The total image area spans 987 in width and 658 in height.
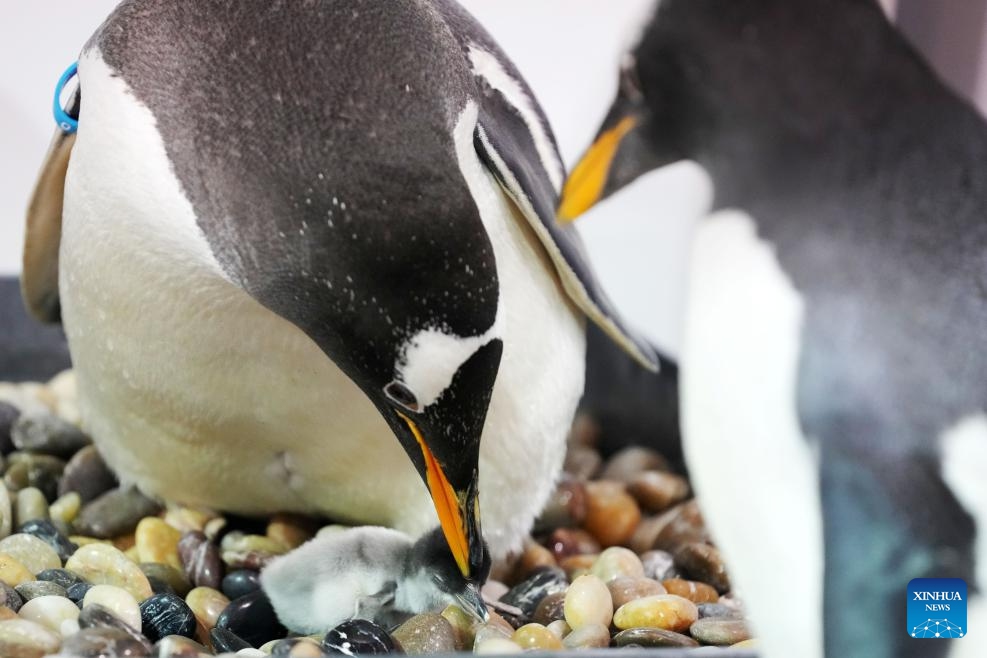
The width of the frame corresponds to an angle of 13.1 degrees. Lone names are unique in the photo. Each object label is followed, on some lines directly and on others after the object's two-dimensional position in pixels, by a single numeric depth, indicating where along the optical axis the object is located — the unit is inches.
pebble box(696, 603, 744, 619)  67.7
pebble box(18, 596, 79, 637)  67.2
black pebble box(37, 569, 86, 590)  69.9
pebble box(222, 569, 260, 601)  71.1
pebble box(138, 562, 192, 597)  71.2
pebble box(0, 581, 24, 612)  68.0
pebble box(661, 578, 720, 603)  69.5
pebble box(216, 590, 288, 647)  69.2
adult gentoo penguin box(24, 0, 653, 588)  65.4
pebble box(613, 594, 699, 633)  67.6
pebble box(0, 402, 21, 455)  77.4
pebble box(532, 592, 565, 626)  69.4
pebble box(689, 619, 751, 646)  66.7
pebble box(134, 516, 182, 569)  72.2
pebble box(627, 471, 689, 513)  75.0
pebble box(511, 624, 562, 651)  66.8
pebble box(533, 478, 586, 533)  75.3
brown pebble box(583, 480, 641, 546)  74.6
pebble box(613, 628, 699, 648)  66.6
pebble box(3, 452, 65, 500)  75.5
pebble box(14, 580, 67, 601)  68.7
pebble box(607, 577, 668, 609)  69.1
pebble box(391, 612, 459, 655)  67.5
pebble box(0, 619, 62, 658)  65.6
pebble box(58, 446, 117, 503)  75.1
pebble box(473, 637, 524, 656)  65.6
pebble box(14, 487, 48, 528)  73.4
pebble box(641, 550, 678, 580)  71.3
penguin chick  69.3
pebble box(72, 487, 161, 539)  73.4
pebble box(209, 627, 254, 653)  67.8
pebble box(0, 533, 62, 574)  70.9
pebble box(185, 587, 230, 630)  69.8
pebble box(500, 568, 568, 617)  70.7
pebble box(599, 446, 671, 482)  76.7
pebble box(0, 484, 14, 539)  72.4
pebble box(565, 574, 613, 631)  68.1
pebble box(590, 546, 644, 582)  71.0
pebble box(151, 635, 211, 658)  65.4
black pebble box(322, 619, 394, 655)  66.8
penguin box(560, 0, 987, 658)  60.6
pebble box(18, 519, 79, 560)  71.8
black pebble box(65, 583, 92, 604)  68.6
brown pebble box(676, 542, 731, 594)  70.4
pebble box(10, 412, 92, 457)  76.8
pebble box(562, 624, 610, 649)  67.0
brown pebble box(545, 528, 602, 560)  74.1
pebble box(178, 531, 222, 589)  71.5
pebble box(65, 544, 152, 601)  70.0
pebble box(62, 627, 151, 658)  64.9
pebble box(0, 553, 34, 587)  69.4
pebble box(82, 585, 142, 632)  67.5
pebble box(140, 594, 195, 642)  68.0
